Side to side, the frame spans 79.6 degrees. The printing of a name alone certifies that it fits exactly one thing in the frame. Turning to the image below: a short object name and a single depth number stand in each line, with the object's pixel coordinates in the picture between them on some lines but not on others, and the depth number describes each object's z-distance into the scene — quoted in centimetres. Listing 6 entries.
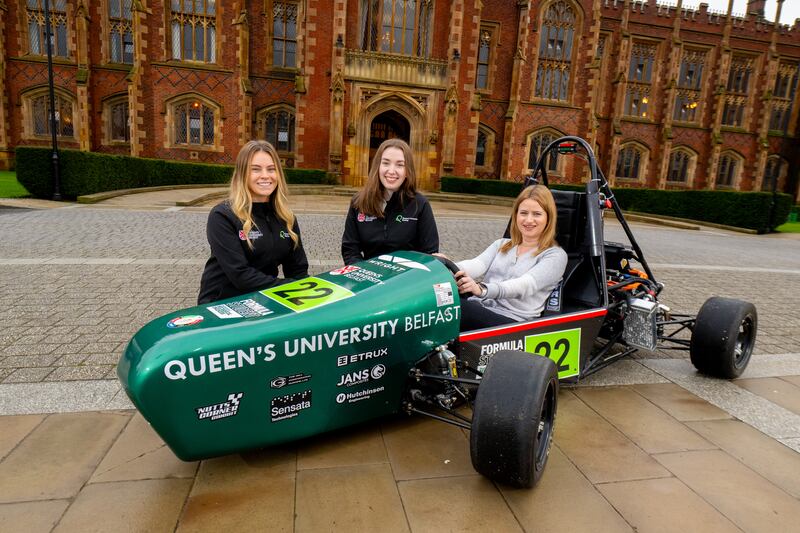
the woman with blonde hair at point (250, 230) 310
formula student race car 214
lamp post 1401
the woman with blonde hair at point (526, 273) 329
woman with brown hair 371
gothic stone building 2262
